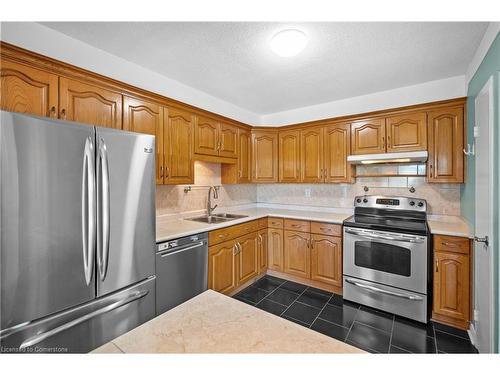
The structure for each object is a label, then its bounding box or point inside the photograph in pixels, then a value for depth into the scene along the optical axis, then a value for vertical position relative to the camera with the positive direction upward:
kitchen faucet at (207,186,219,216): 3.07 -0.14
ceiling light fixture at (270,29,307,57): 1.70 +1.08
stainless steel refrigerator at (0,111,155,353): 1.15 -0.26
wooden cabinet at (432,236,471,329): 2.05 -0.87
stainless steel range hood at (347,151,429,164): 2.51 +0.32
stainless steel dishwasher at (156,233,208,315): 1.91 -0.74
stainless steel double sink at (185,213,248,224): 3.00 -0.41
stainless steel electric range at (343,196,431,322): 2.21 -0.75
